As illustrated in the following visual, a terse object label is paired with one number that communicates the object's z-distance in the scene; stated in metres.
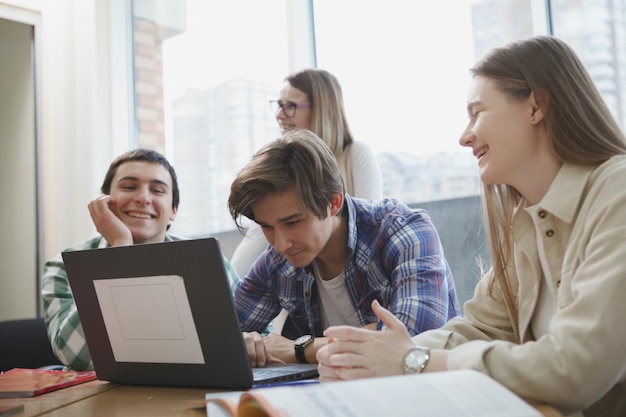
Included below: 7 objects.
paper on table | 0.76
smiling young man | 2.13
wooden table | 1.13
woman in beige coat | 0.96
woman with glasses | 2.60
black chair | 2.33
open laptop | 1.22
